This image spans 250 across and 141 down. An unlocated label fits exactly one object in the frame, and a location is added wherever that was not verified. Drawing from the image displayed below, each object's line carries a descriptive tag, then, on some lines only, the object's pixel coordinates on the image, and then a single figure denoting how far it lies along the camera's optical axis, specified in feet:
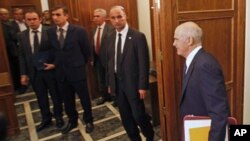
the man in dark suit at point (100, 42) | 13.14
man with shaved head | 8.04
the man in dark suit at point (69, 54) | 10.07
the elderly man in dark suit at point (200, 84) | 5.06
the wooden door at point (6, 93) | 10.98
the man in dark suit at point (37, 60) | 10.72
